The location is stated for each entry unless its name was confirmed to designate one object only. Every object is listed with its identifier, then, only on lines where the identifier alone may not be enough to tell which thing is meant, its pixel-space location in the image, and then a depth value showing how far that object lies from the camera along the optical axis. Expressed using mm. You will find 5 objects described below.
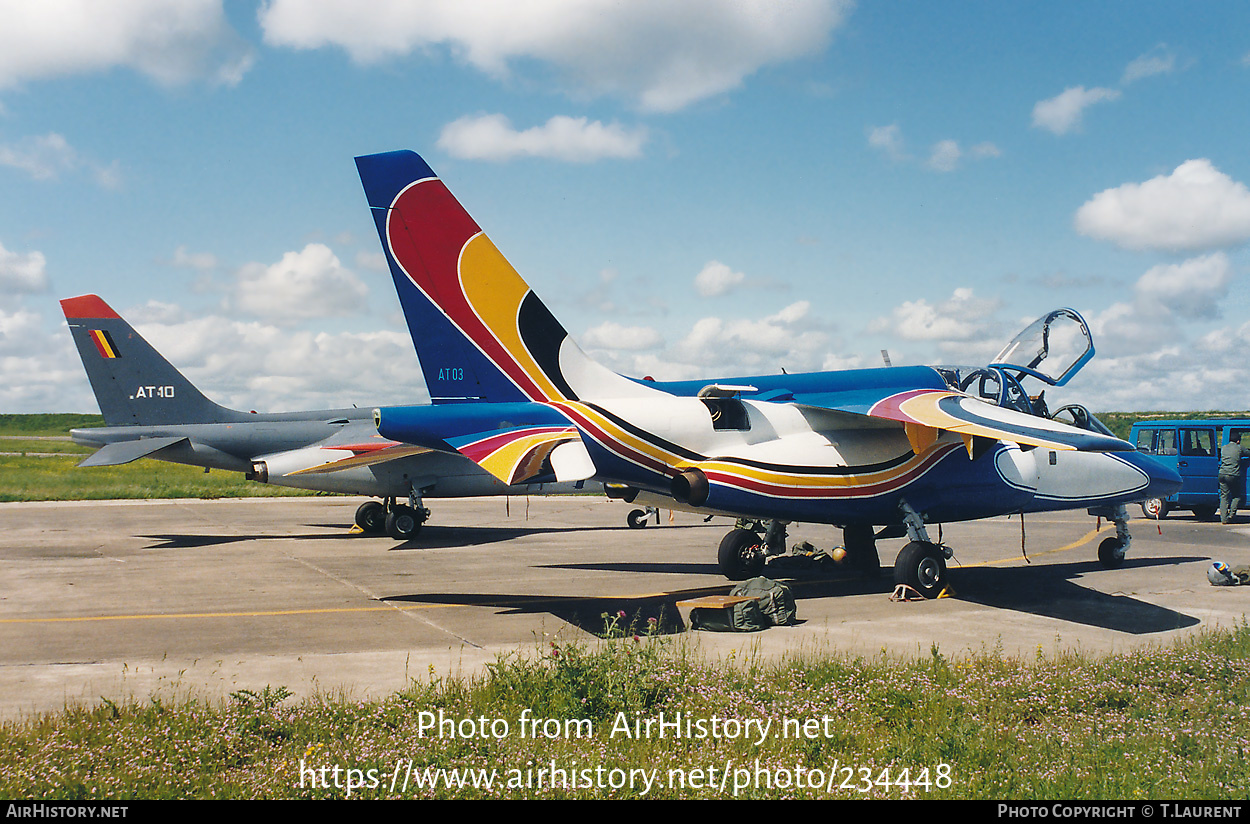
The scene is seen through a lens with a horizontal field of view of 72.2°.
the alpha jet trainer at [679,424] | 11852
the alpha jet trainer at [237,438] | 21094
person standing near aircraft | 24000
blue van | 25062
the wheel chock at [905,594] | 12859
